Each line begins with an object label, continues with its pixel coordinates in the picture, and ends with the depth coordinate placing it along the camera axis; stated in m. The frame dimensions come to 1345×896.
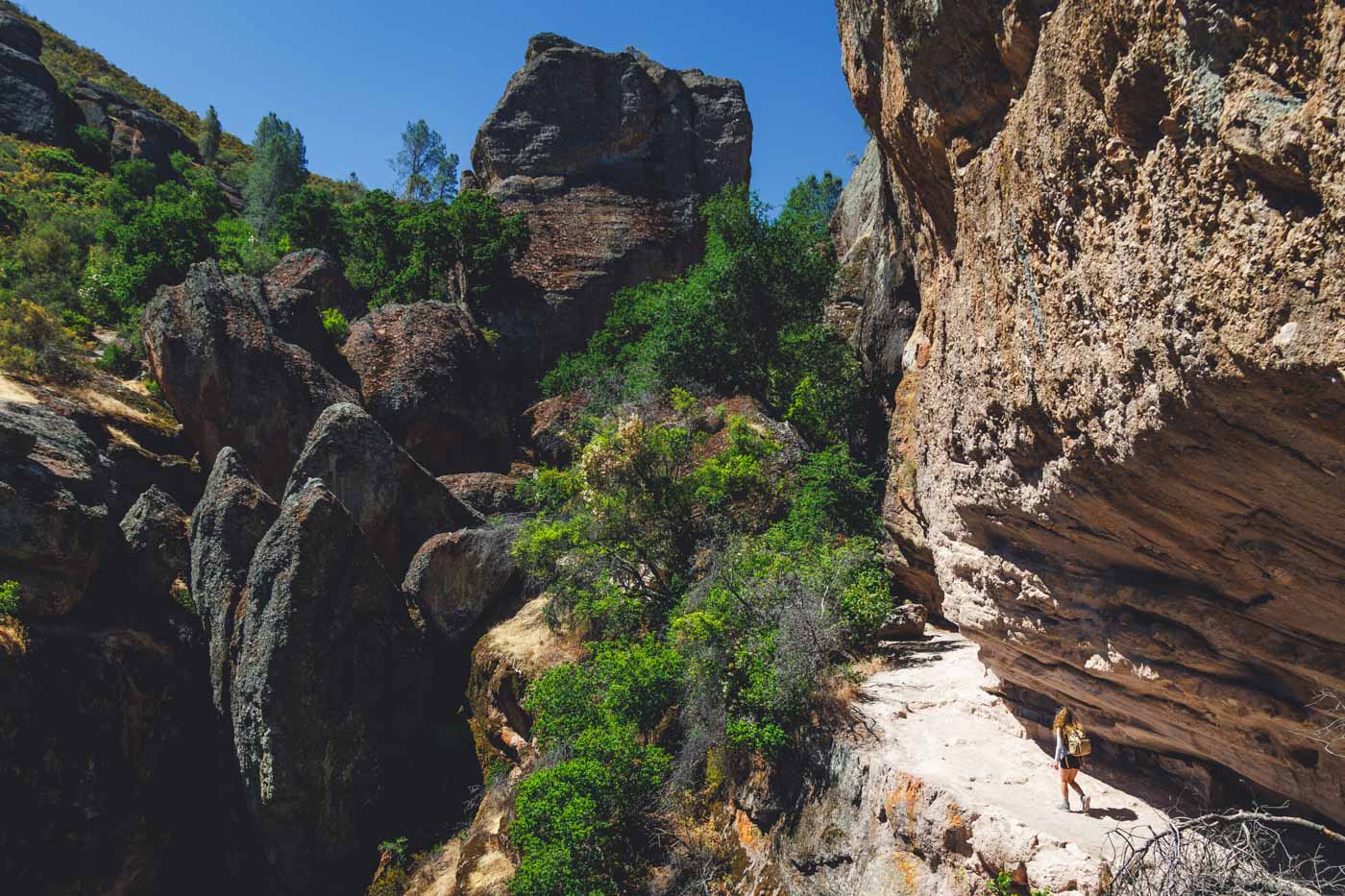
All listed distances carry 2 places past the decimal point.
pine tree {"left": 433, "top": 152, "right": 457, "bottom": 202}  58.56
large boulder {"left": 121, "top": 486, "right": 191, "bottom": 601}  13.77
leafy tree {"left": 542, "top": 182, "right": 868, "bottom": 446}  19.73
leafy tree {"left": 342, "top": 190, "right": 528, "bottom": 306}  28.73
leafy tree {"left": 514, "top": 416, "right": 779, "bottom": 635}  13.98
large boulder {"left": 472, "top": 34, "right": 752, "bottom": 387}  32.81
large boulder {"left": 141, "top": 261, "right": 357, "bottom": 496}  18.67
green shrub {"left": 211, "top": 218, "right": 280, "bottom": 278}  28.17
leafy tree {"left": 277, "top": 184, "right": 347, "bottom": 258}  32.47
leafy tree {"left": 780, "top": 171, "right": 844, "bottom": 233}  22.42
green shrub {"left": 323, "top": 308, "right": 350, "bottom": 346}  23.86
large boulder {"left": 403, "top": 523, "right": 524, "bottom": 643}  15.83
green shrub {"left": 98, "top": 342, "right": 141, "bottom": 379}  20.50
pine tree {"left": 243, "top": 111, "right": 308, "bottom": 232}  41.81
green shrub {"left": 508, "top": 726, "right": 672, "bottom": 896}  9.30
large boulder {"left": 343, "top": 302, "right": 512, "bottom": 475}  21.66
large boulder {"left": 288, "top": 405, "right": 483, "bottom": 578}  16.38
